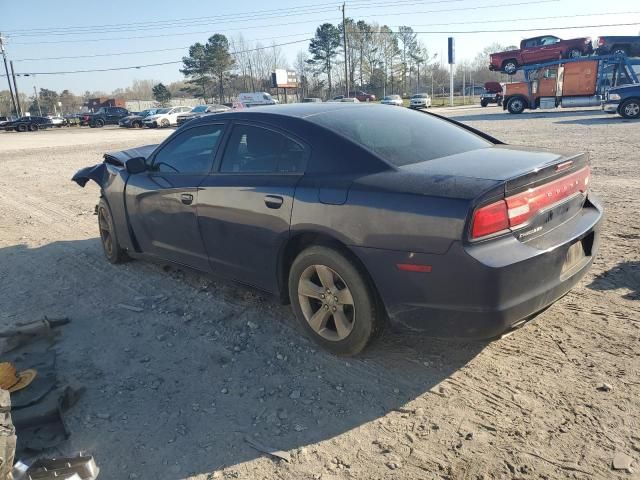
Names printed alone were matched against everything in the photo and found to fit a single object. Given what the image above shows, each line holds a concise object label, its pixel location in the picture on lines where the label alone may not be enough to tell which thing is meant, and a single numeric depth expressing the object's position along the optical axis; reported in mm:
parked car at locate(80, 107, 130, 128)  46688
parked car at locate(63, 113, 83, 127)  50156
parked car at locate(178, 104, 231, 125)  37159
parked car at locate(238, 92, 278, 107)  47322
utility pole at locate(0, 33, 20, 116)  56812
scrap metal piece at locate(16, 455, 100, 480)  2256
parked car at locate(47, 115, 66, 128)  46688
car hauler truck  24078
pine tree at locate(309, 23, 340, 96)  78000
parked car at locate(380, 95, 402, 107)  47850
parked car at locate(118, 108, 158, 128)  39938
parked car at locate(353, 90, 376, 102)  60278
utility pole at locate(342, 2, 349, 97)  49903
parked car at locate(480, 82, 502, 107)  40812
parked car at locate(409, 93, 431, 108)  48222
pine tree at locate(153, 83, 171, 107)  85688
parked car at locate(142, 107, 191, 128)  38156
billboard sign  62125
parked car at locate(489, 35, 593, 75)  32562
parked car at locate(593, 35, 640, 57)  29969
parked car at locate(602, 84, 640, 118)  19234
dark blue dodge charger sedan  2594
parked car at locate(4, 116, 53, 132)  44688
